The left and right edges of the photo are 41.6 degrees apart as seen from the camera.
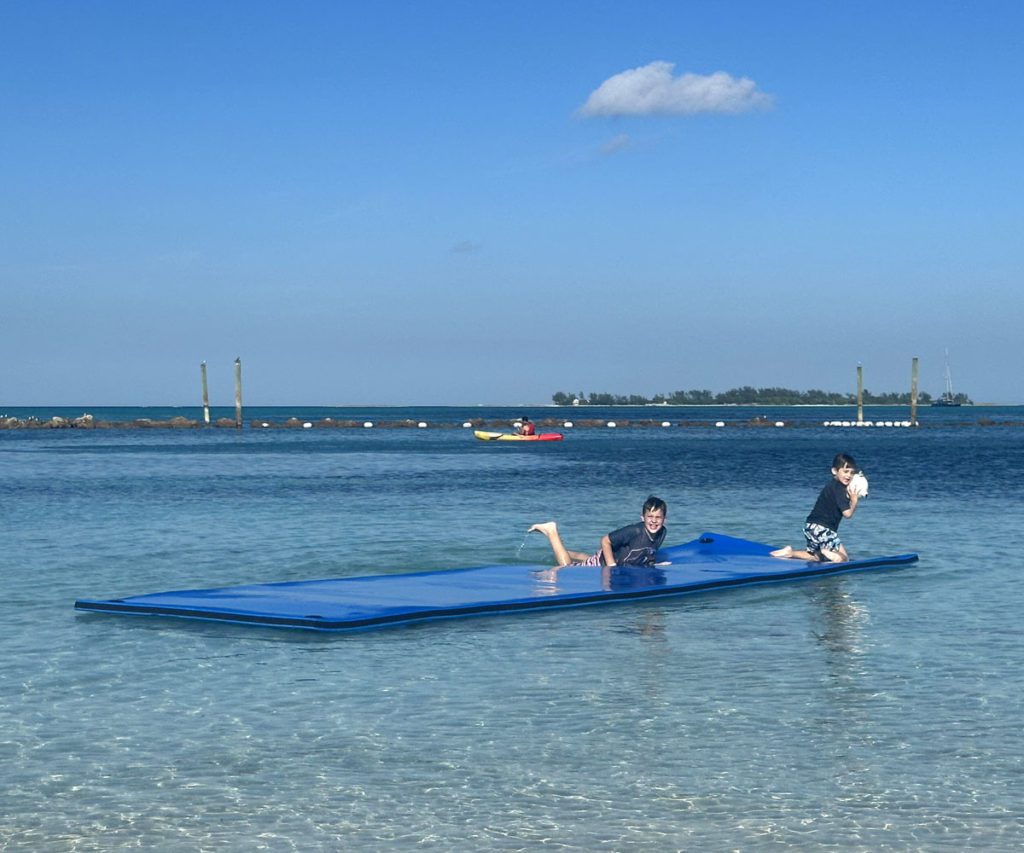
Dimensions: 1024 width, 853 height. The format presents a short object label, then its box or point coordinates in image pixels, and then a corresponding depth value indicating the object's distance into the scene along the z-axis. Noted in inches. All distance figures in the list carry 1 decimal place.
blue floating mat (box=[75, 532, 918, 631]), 498.0
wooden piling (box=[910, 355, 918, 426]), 3902.6
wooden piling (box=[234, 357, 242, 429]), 3584.4
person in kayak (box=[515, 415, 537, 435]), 3093.0
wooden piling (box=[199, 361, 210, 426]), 3763.8
